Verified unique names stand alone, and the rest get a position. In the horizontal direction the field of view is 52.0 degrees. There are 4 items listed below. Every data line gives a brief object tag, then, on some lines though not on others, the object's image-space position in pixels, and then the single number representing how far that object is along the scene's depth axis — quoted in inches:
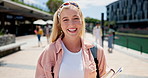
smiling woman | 58.0
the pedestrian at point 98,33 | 434.6
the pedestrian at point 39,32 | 504.6
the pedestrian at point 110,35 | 368.5
